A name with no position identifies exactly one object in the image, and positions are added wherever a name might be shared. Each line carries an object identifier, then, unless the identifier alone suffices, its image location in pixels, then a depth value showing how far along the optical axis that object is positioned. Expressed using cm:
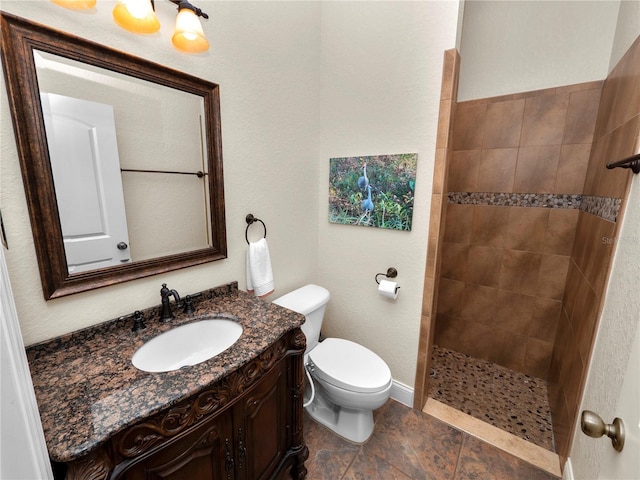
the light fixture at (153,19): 97
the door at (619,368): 54
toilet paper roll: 175
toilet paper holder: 179
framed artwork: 167
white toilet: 150
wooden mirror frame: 85
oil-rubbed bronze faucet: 120
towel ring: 156
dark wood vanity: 71
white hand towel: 156
